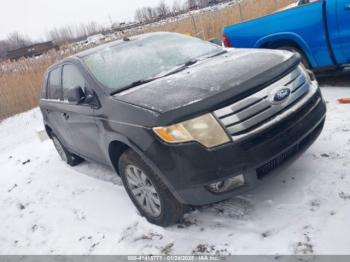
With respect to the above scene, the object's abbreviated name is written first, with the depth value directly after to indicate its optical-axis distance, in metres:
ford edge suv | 2.48
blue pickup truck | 4.56
